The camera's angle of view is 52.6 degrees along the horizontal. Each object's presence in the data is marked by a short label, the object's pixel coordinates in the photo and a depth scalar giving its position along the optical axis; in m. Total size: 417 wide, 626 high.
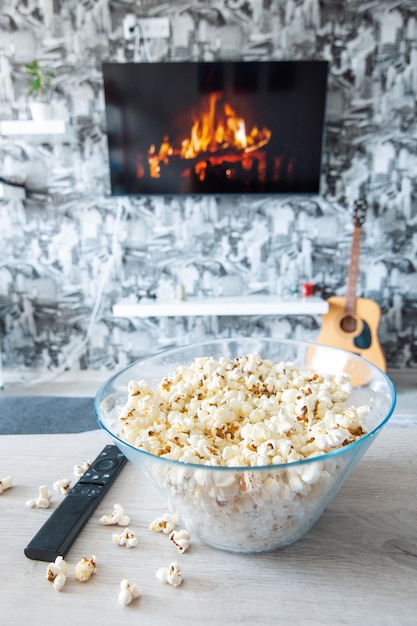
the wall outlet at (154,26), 2.13
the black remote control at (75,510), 0.48
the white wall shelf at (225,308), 2.14
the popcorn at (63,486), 0.59
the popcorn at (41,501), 0.55
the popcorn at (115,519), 0.53
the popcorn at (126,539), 0.49
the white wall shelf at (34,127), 2.01
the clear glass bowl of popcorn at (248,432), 0.42
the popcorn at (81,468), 0.63
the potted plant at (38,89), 2.09
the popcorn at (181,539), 0.48
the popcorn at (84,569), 0.44
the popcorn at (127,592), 0.42
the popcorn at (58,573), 0.44
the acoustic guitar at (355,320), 2.17
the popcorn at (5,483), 0.59
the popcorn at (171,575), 0.44
